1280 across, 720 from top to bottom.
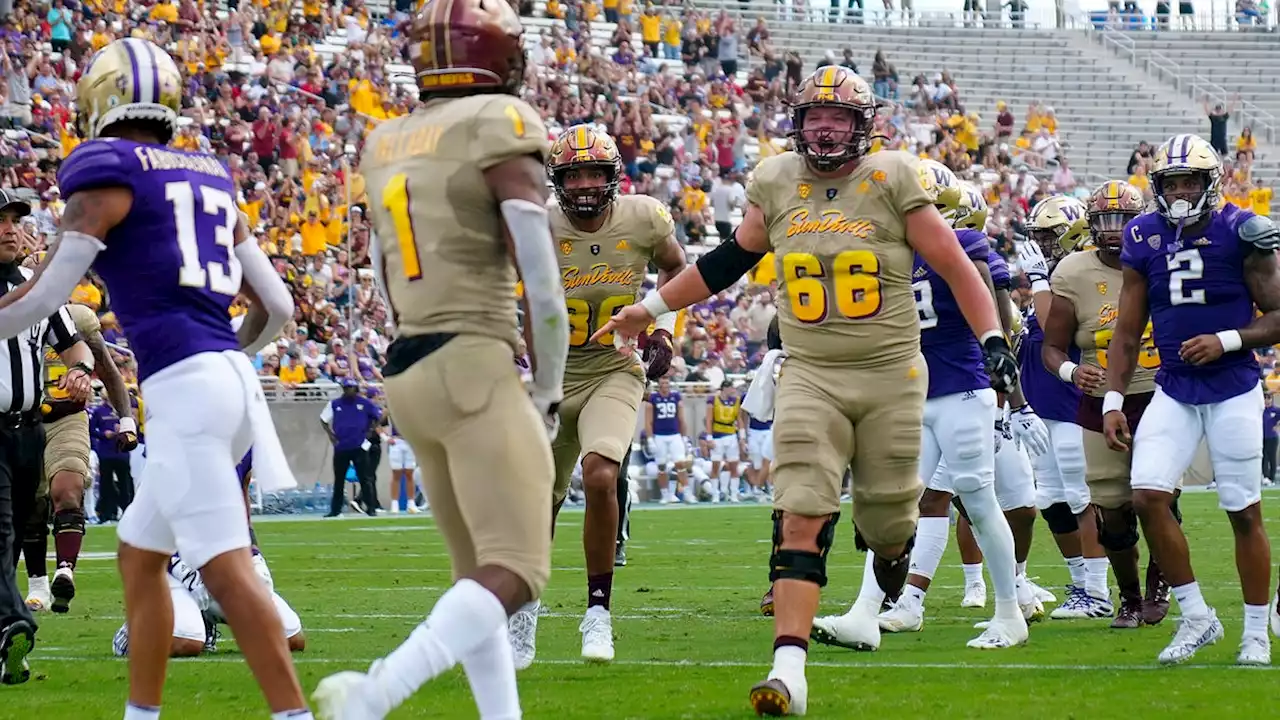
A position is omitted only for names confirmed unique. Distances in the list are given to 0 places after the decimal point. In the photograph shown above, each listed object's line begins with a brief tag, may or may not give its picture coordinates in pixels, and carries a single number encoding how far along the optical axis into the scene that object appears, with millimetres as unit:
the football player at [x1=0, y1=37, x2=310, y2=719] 10281
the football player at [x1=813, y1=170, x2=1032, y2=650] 17078
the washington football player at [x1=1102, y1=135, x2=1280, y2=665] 15445
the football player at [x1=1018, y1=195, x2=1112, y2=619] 20328
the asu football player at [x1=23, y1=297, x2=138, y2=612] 22203
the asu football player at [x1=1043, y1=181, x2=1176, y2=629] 19016
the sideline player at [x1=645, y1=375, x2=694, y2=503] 50562
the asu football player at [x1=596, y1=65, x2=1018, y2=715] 13664
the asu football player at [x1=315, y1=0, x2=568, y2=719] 9703
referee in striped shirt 14719
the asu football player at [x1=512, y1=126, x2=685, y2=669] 16437
